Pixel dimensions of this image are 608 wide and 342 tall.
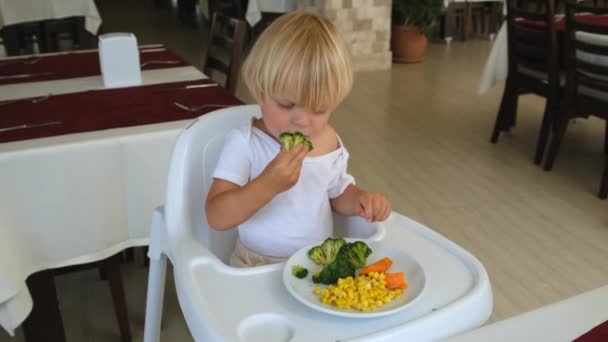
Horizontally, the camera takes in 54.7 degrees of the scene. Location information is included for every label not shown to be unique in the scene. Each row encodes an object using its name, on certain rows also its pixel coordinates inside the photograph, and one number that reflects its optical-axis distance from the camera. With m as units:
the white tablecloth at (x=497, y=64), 3.44
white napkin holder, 1.76
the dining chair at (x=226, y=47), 2.12
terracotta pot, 5.58
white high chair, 0.74
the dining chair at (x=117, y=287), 1.63
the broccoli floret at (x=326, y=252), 0.85
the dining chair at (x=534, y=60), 2.99
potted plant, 5.35
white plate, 0.74
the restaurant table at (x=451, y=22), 6.51
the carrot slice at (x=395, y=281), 0.79
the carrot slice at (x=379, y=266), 0.83
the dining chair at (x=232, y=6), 5.74
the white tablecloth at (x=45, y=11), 3.97
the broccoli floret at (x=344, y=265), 0.81
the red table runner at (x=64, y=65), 1.92
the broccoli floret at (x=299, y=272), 0.83
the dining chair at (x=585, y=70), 2.67
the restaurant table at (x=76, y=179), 1.28
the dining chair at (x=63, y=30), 4.21
